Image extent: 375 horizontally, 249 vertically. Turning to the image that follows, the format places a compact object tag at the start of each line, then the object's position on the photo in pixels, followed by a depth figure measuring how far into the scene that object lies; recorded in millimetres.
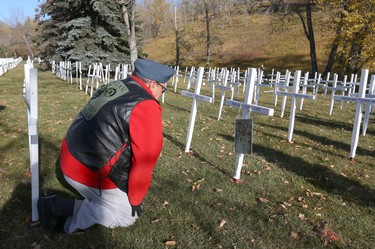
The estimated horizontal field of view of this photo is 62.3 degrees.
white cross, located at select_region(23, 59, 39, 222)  2921
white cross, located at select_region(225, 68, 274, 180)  4363
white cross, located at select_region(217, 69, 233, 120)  9239
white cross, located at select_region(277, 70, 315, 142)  6785
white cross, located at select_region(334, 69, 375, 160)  5602
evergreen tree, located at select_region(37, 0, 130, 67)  23828
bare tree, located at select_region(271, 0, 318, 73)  25025
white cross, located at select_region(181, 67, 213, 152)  5908
